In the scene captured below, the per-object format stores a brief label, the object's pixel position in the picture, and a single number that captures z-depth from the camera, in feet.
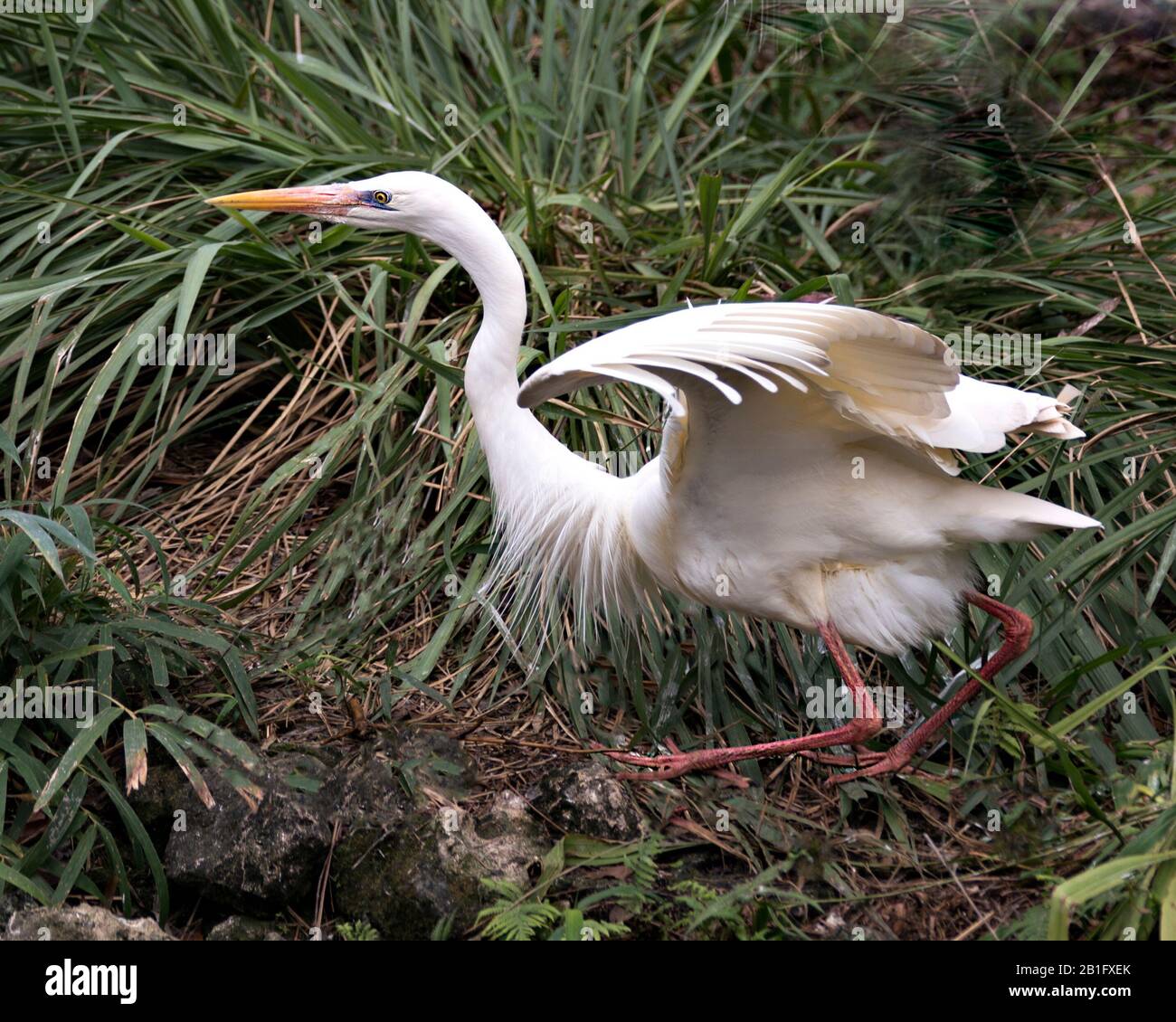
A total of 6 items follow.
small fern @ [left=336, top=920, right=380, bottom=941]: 8.30
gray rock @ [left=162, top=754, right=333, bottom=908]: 8.70
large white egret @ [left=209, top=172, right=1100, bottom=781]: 8.39
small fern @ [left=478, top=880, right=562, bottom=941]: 7.91
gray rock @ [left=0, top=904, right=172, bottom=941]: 7.77
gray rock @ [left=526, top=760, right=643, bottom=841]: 9.19
